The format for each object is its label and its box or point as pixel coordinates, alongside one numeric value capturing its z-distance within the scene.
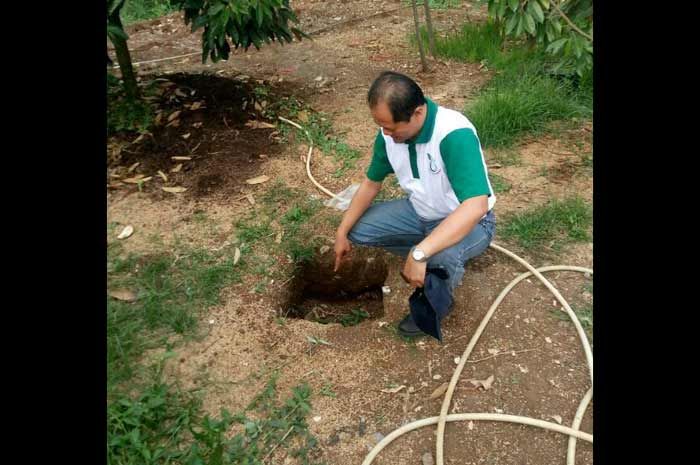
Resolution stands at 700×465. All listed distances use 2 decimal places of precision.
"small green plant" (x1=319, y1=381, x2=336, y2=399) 2.42
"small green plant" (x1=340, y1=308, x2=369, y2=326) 3.19
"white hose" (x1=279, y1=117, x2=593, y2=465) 2.11
